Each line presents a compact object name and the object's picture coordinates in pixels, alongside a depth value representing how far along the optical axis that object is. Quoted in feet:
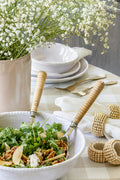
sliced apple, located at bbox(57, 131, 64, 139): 4.36
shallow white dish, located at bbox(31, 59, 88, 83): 6.00
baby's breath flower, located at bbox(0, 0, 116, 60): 4.35
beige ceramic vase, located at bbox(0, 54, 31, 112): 4.72
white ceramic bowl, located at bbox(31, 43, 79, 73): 6.46
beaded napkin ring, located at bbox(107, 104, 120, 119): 4.97
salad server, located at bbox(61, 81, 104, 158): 4.35
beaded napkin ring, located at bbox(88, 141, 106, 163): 4.28
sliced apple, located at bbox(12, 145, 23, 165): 3.88
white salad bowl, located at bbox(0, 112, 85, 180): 3.62
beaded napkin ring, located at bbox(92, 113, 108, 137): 4.64
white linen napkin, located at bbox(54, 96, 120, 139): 4.62
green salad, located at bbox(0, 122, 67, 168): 3.91
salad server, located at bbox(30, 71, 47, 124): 4.48
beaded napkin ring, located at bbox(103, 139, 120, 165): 4.19
